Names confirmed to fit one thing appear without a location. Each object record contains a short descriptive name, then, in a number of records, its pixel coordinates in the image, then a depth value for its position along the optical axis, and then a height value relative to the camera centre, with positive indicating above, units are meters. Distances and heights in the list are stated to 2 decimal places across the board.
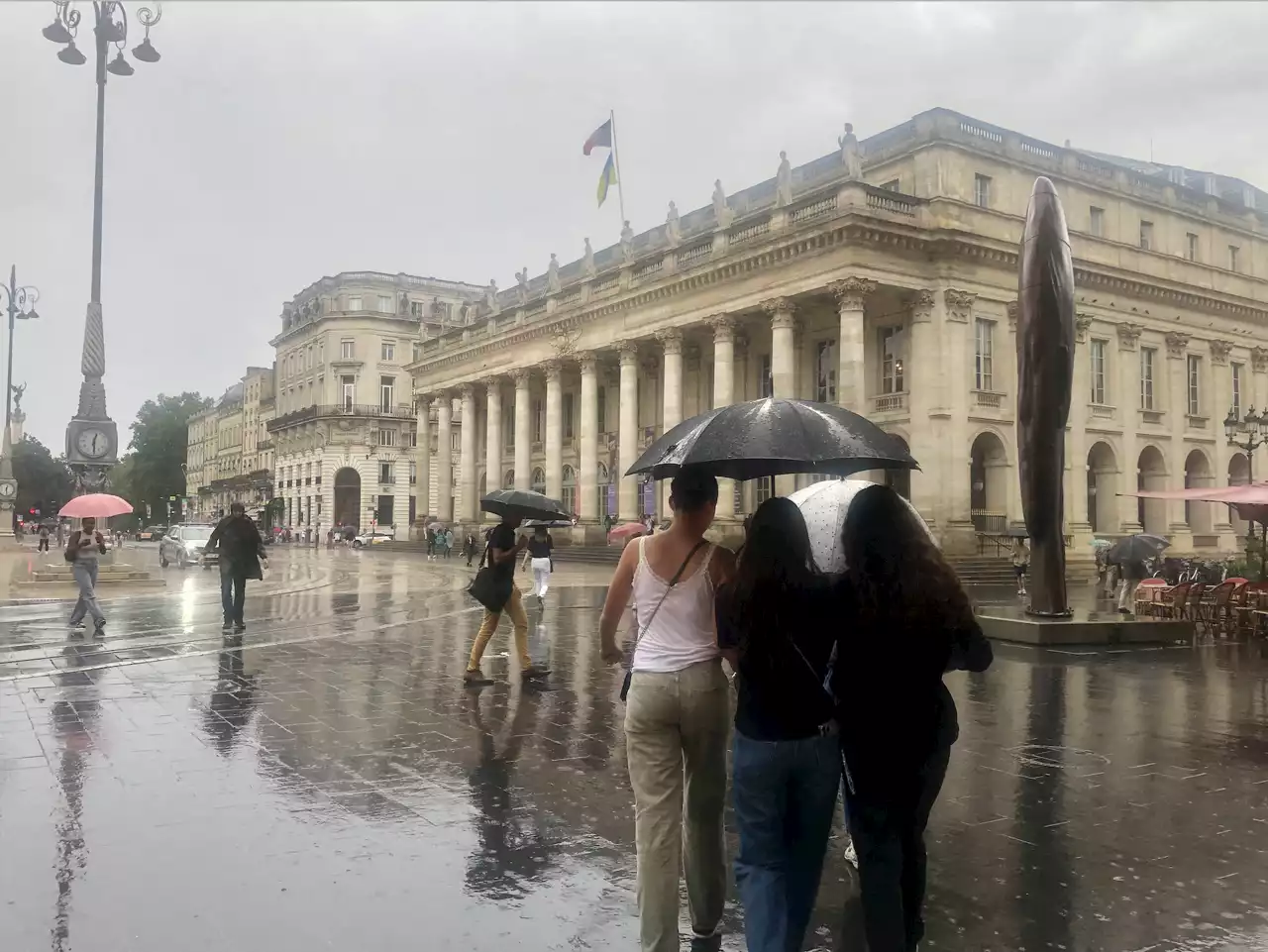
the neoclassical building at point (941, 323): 32.75 +7.45
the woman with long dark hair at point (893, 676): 3.27 -0.53
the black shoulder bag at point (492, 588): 10.12 -0.73
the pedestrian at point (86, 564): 13.91 -0.66
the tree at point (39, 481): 95.12 +3.61
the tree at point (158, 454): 111.94 +7.45
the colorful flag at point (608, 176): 45.97 +15.98
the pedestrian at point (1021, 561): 26.46 -1.28
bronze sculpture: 13.40 +2.15
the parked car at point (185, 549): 37.41 -1.20
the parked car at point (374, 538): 65.01 -1.47
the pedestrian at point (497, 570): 10.09 -0.54
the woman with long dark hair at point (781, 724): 3.31 -0.70
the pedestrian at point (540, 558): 20.19 -0.84
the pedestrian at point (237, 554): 14.18 -0.53
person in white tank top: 3.71 -0.78
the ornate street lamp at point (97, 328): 20.25 +4.13
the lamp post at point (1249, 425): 20.77 +2.01
